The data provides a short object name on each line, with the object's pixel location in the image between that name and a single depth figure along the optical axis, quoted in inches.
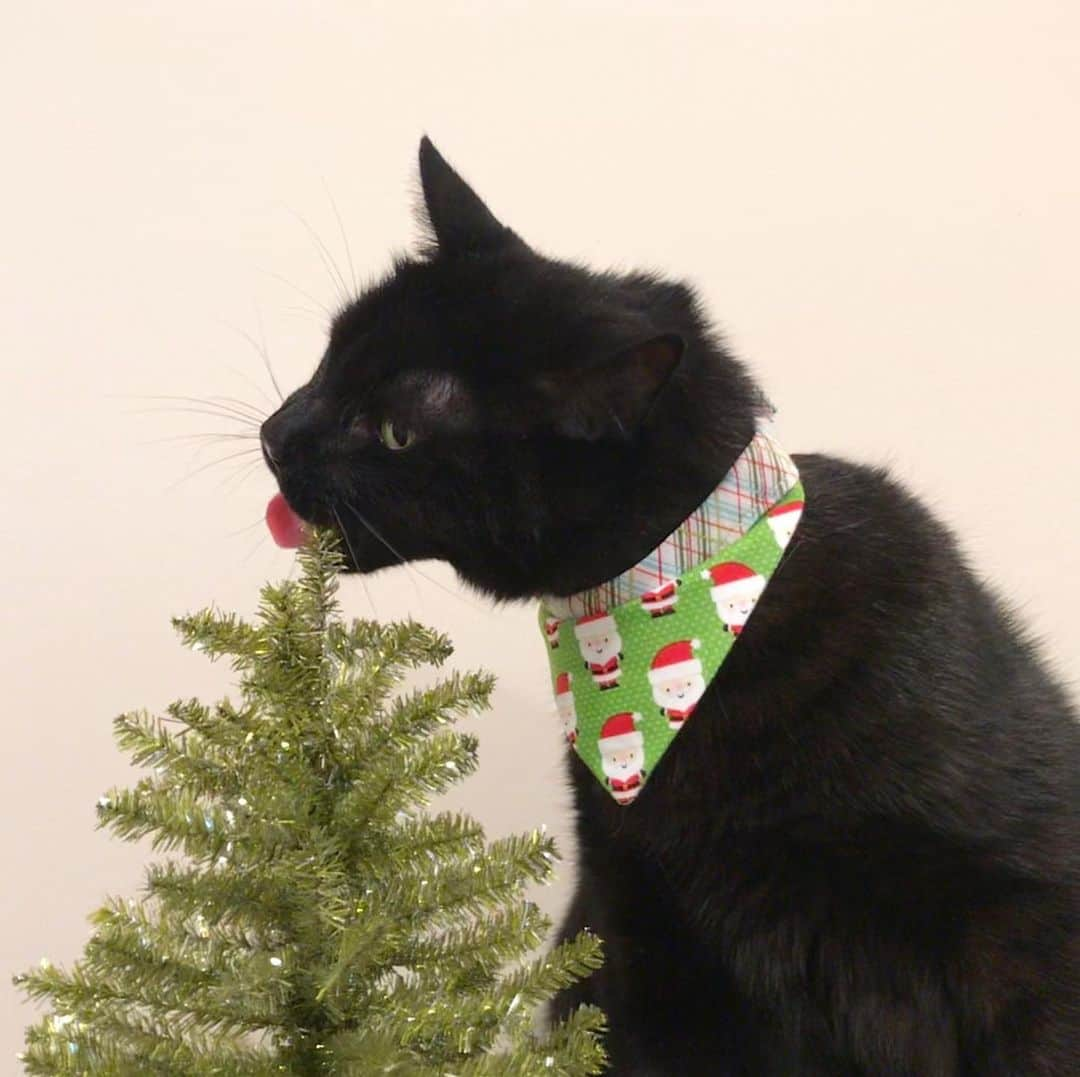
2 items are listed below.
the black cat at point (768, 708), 27.4
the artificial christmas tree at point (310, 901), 21.8
